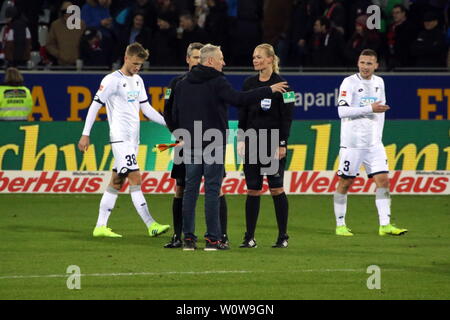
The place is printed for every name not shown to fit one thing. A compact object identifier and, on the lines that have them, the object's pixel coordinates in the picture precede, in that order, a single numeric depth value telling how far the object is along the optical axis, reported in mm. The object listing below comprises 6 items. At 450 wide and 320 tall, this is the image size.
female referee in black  13836
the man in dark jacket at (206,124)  13203
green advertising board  20375
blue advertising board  23891
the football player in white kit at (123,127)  15094
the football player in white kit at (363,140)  15617
